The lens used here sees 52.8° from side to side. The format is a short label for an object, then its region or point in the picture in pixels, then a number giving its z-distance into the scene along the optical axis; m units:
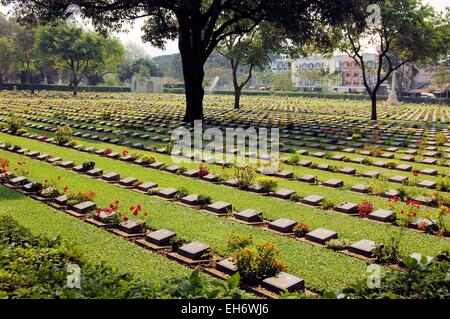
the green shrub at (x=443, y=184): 9.34
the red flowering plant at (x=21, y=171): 9.88
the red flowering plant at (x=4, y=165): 10.07
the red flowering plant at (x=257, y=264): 5.06
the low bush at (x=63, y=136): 14.93
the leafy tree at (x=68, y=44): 46.59
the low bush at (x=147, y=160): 11.77
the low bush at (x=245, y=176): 9.38
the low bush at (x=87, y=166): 10.80
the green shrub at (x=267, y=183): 9.02
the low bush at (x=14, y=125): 17.31
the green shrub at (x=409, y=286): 3.63
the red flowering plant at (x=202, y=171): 10.34
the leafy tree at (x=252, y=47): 27.52
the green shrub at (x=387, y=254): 5.58
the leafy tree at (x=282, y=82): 71.69
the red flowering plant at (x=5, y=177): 9.55
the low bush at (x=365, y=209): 7.49
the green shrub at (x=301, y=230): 6.60
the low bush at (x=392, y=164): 11.73
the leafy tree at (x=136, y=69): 80.19
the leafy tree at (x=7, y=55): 50.38
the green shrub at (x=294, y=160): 12.10
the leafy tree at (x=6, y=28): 58.39
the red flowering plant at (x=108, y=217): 6.96
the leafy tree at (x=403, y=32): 21.56
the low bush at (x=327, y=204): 7.97
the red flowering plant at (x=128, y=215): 6.81
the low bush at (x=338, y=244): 6.05
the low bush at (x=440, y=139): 15.65
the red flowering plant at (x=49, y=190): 8.35
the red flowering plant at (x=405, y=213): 6.91
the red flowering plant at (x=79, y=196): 7.98
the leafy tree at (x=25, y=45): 51.28
